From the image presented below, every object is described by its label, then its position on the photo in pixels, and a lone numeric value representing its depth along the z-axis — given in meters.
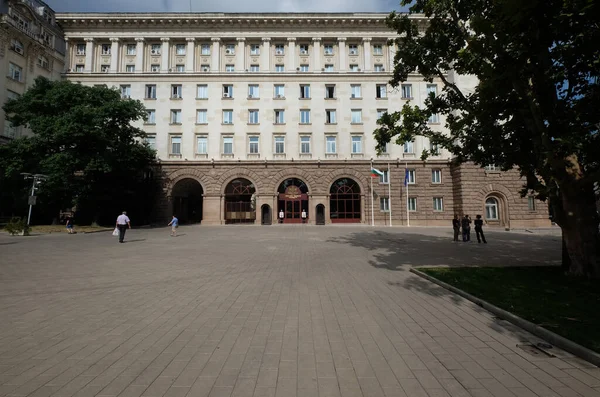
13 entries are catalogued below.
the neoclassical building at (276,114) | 34.84
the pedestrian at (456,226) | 18.69
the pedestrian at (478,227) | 17.95
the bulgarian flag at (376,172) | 32.31
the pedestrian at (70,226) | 23.50
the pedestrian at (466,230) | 18.92
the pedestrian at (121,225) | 17.42
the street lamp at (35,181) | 23.56
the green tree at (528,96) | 6.53
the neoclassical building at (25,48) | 32.84
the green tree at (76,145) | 25.62
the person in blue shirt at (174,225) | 22.17
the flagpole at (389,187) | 34.72
